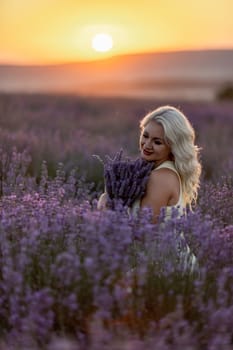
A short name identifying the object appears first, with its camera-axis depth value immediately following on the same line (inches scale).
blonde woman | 205.9
